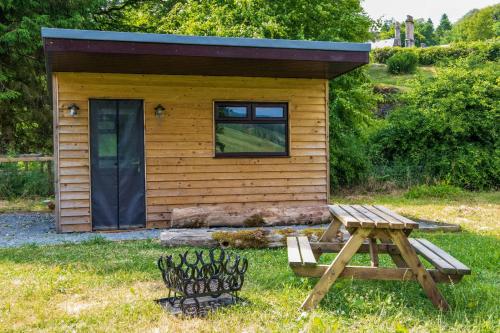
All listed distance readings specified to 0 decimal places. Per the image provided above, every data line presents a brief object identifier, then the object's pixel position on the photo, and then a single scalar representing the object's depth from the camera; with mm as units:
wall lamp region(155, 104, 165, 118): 8398
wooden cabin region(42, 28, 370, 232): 7648
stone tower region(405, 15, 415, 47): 47219
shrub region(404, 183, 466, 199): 12328
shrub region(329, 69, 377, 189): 13992
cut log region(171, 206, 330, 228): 8086
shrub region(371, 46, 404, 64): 33844
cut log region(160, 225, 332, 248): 6523
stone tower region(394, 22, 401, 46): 47938
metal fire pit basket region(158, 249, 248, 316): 3824
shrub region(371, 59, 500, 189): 13672
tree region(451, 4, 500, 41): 51844
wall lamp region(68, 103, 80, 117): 7986
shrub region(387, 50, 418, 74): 29297
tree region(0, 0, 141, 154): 13516
